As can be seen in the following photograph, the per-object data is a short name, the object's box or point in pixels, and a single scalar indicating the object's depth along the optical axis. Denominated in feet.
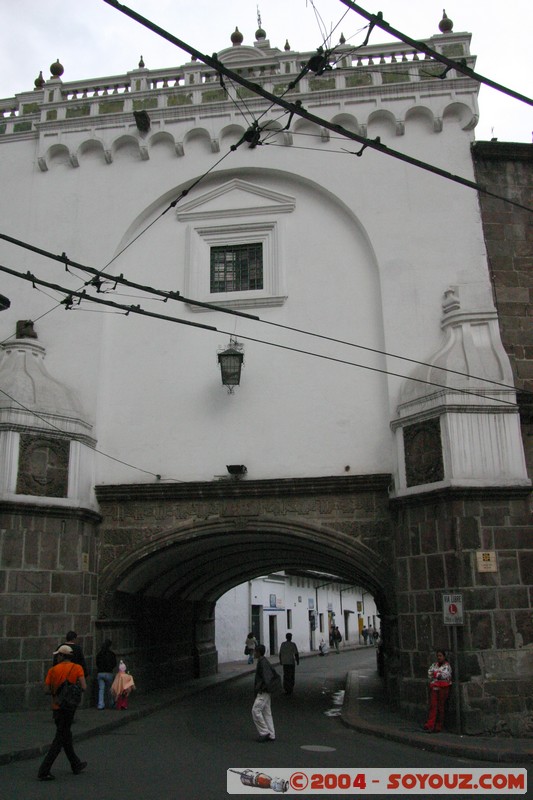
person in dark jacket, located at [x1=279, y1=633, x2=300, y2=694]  55.83
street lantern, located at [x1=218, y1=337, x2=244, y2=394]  42.80
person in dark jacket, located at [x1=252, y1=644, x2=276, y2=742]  32.27
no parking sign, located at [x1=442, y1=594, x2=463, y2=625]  34.37
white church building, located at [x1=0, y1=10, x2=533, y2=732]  37.55
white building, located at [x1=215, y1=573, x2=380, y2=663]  95.35
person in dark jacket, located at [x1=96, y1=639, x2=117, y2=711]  41.04
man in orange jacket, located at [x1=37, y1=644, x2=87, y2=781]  24.18
